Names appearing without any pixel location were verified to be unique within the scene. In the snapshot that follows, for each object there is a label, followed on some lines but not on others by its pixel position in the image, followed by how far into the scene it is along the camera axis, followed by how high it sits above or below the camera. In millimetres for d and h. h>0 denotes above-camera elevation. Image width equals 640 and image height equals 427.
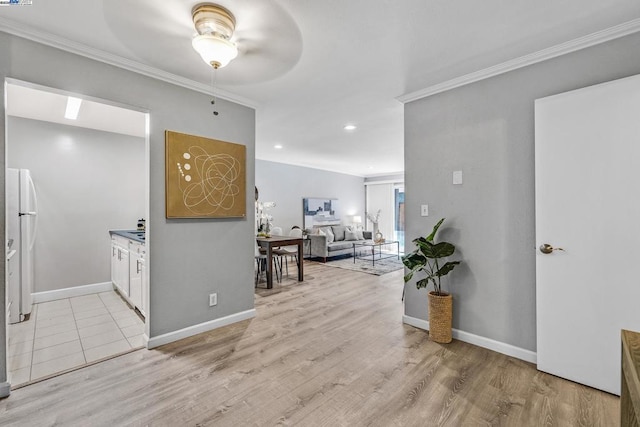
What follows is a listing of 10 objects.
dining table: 4578 -507
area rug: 5941 -1158
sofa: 6922 -676
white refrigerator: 2977 -250
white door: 1849 -99
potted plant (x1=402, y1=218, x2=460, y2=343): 2646 -606
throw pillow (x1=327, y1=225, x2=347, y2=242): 7719 -494
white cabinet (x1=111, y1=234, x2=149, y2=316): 3016 -676
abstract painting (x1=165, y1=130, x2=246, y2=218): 2645 +363
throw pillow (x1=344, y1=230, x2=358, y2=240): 7810 -582
